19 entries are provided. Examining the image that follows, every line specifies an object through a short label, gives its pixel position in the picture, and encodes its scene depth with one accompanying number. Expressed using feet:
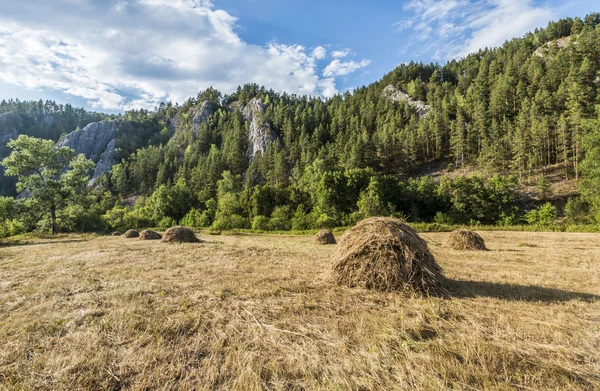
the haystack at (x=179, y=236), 67.35
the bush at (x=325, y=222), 147.01
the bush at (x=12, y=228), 116.36
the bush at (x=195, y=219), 205.33
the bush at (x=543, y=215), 151.98
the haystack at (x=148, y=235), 80.59
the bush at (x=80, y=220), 110.32
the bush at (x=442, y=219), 160.97
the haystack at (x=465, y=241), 56.65
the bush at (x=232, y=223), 168.86
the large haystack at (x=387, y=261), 24.29
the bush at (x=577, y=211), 144.15
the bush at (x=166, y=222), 204.62
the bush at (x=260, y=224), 156.56
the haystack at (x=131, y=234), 91.59
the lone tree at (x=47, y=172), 99.14
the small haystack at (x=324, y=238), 75.10
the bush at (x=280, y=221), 155.25
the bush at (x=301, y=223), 151.12
